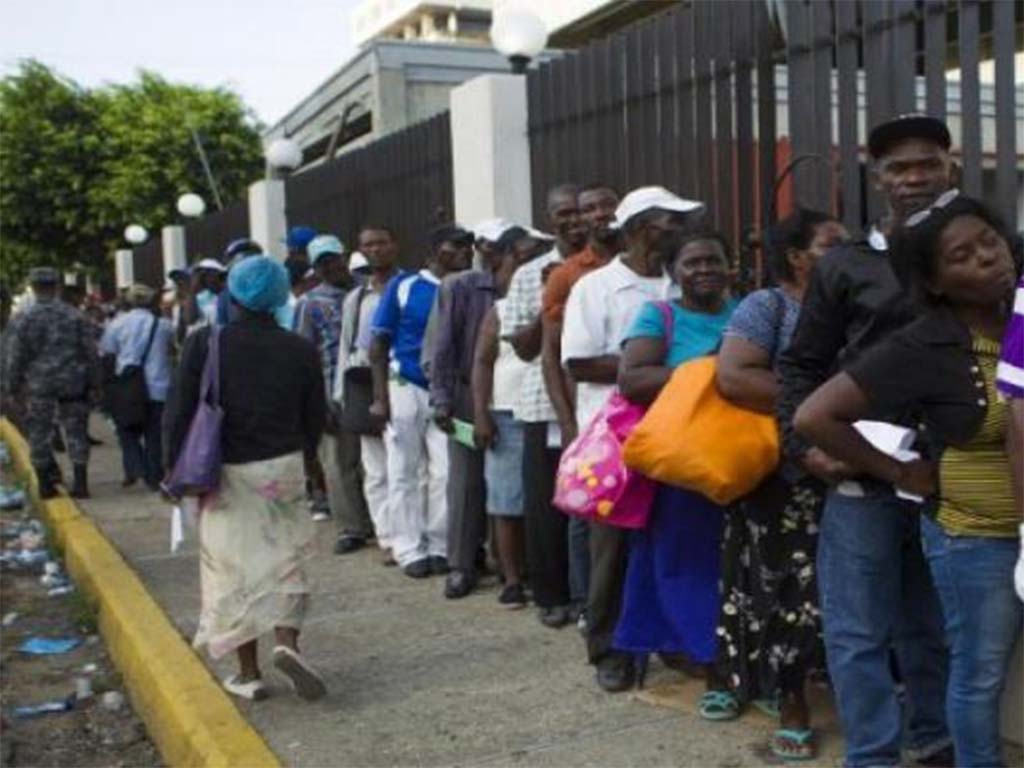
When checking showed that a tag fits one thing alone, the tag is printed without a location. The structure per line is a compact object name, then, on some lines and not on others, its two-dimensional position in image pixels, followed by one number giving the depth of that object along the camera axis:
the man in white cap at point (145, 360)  9.55
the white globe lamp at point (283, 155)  11.69
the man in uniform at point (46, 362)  9.10
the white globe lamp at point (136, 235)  20.06
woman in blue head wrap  4.45
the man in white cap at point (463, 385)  5.62
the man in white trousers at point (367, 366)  6.47
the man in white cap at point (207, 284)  8.70
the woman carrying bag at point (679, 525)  3.88
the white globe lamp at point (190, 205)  16.65
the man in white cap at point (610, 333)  4.27
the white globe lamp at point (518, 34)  7.05
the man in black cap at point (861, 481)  3.07
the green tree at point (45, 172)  23.98
